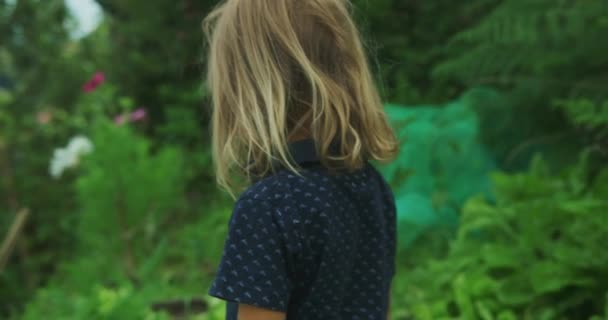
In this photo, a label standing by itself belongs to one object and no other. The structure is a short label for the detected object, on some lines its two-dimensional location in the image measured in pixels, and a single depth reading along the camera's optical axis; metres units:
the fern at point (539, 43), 3.63
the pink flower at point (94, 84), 5.29
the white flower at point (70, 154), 5.01
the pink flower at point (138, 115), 5.25
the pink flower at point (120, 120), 4.84
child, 1.50
